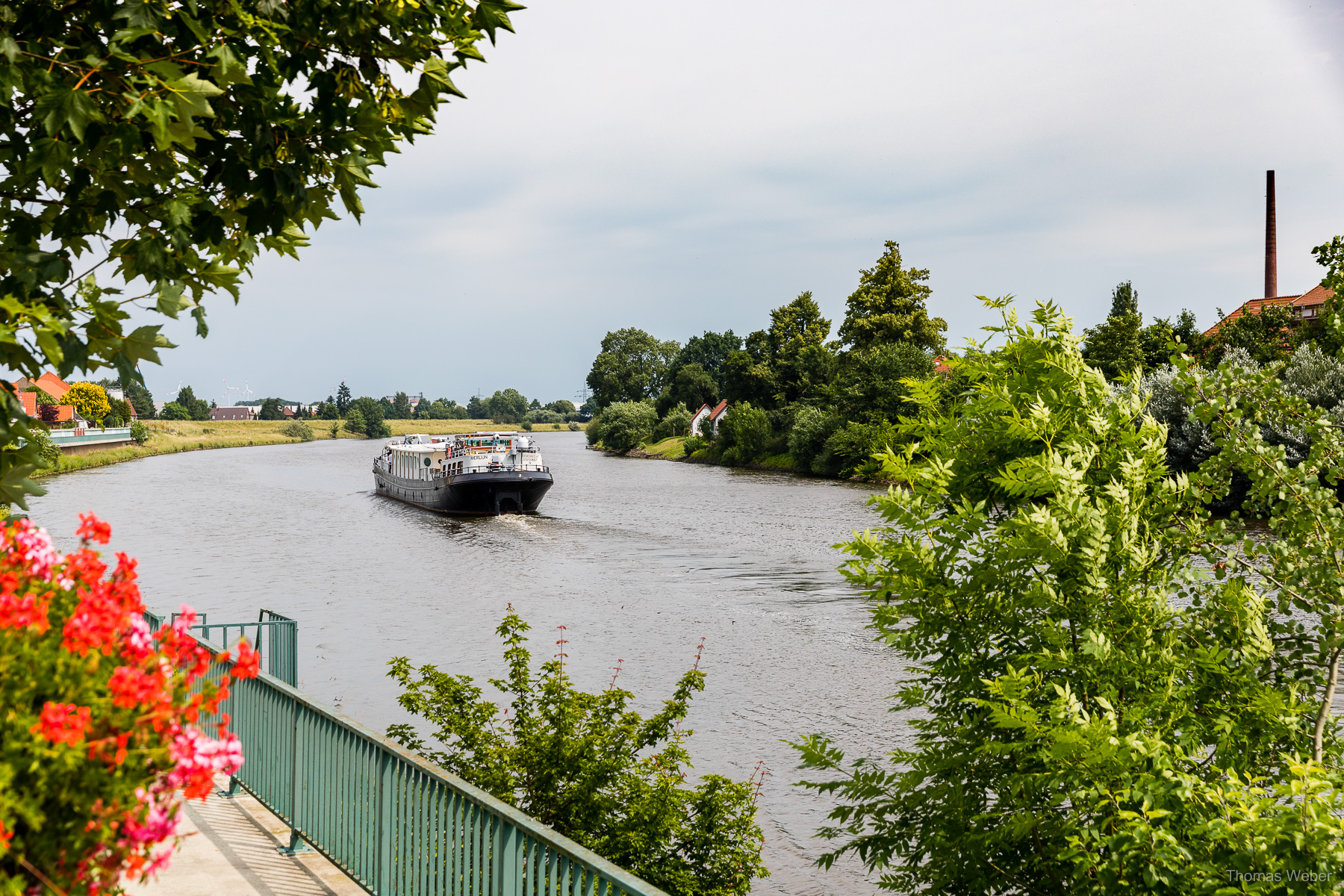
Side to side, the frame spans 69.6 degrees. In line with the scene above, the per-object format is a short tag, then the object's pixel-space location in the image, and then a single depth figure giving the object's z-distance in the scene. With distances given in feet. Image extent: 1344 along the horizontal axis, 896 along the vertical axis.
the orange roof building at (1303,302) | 235.61
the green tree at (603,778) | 26.53
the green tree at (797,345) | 278.67
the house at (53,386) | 373.48
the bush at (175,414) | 550.73
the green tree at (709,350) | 501.15
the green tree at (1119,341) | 186.70
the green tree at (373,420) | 556.10
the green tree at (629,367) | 512.22
